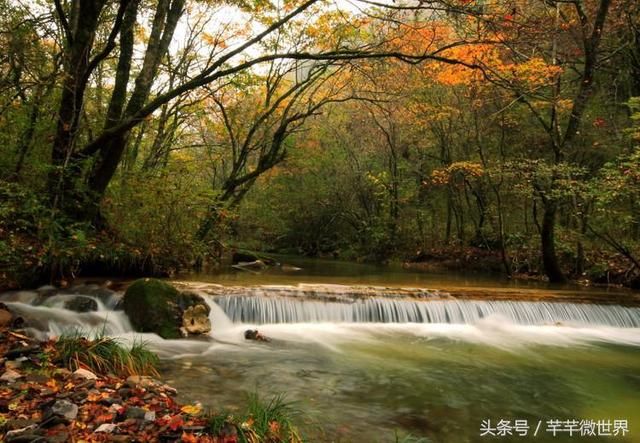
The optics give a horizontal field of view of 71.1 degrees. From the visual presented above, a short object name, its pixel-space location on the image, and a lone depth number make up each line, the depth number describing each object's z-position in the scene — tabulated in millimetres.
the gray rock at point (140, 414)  3826
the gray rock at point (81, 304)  8438
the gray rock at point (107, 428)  3514
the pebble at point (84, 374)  4662
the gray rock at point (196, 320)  8641
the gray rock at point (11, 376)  4242
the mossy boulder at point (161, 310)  8297
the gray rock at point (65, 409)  3605
